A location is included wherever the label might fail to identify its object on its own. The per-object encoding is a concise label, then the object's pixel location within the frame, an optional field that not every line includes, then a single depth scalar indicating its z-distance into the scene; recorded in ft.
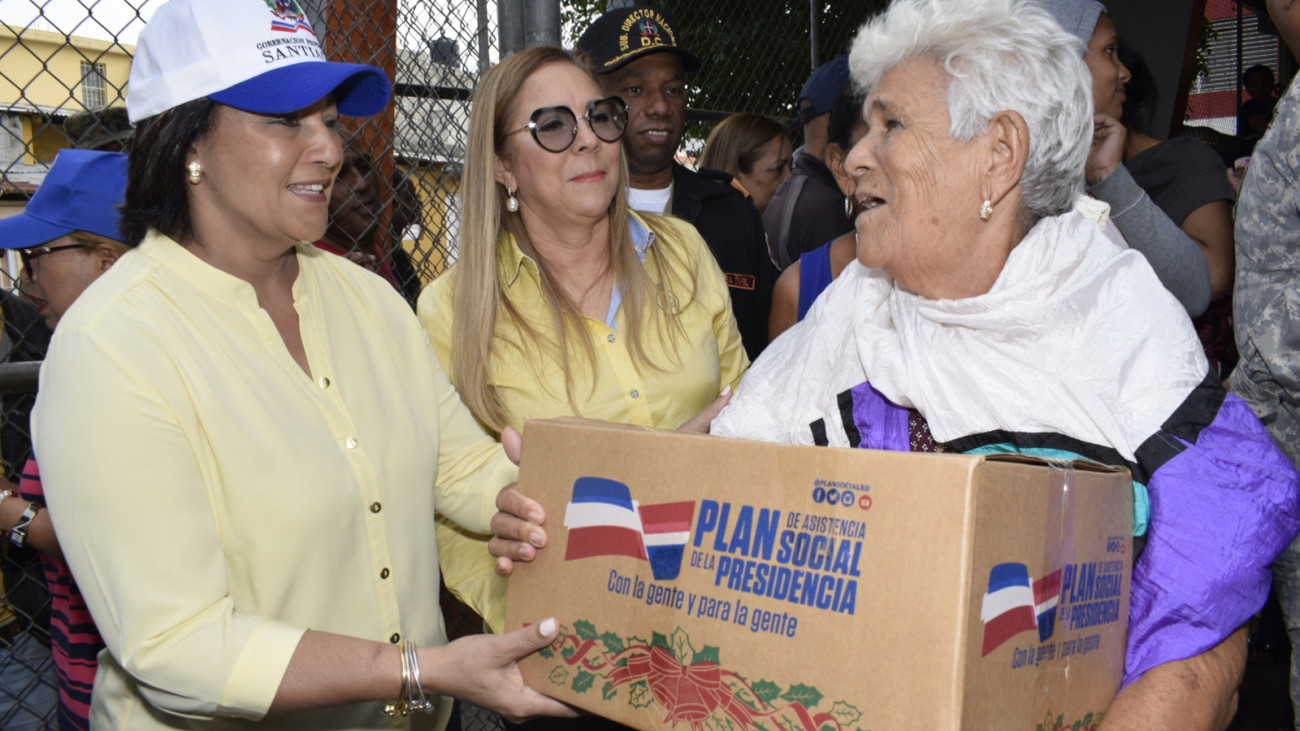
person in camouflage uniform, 7.38
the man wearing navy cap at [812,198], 11.94
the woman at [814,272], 8.72
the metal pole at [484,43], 10.48
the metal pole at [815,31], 17.90
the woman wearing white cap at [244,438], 4.56
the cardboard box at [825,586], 3.57
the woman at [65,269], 6.70
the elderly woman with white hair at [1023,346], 4.61
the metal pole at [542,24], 9.46
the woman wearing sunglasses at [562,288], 7.20
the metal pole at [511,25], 9.42
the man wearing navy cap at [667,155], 11.10
